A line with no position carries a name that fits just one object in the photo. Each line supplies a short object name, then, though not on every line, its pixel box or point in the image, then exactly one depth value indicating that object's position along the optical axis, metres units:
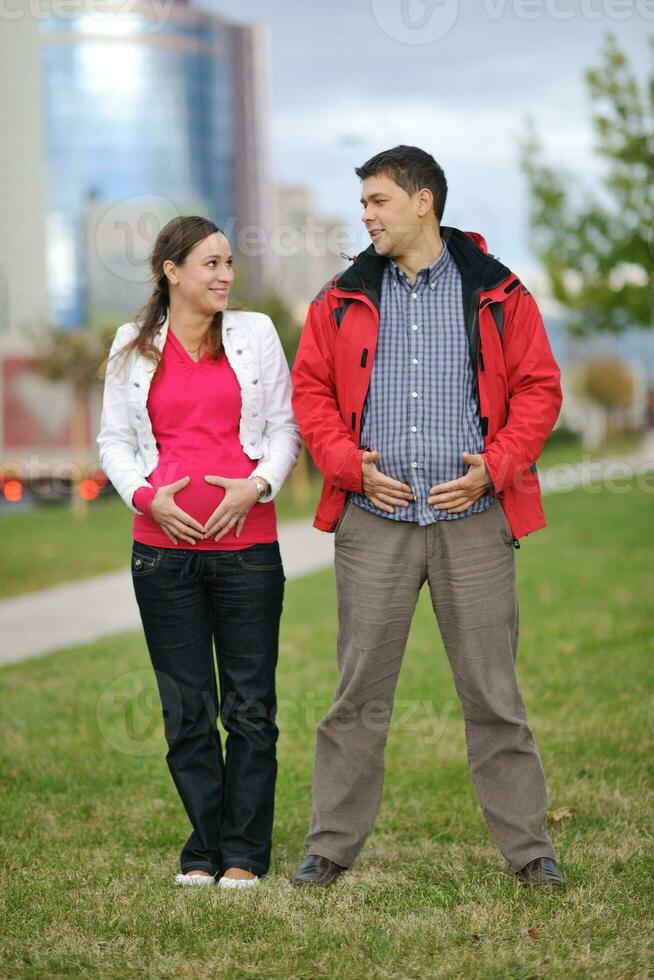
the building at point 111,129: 82.62
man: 3.81
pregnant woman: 3.95
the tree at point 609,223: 17.23
